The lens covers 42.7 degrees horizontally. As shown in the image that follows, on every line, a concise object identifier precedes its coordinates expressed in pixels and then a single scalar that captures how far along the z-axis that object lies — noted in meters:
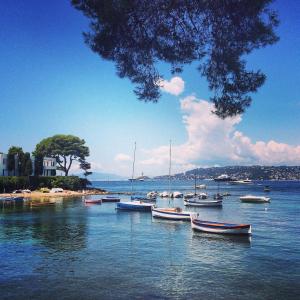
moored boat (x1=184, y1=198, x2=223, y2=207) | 96.63
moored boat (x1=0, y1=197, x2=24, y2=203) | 98.31
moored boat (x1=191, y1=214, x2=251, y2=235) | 49.13
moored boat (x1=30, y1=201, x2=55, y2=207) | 91.68
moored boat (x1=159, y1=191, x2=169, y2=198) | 136.38
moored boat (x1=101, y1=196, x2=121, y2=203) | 113.28
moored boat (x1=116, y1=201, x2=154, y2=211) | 84.72
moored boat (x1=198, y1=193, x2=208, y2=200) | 120.94
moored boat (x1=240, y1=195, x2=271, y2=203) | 111.28
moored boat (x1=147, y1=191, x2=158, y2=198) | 122.74
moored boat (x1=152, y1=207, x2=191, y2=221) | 65.81
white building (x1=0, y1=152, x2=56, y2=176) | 143.88
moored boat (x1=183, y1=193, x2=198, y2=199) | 125.50
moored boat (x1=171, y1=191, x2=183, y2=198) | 134.12
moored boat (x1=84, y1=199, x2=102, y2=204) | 101.99
